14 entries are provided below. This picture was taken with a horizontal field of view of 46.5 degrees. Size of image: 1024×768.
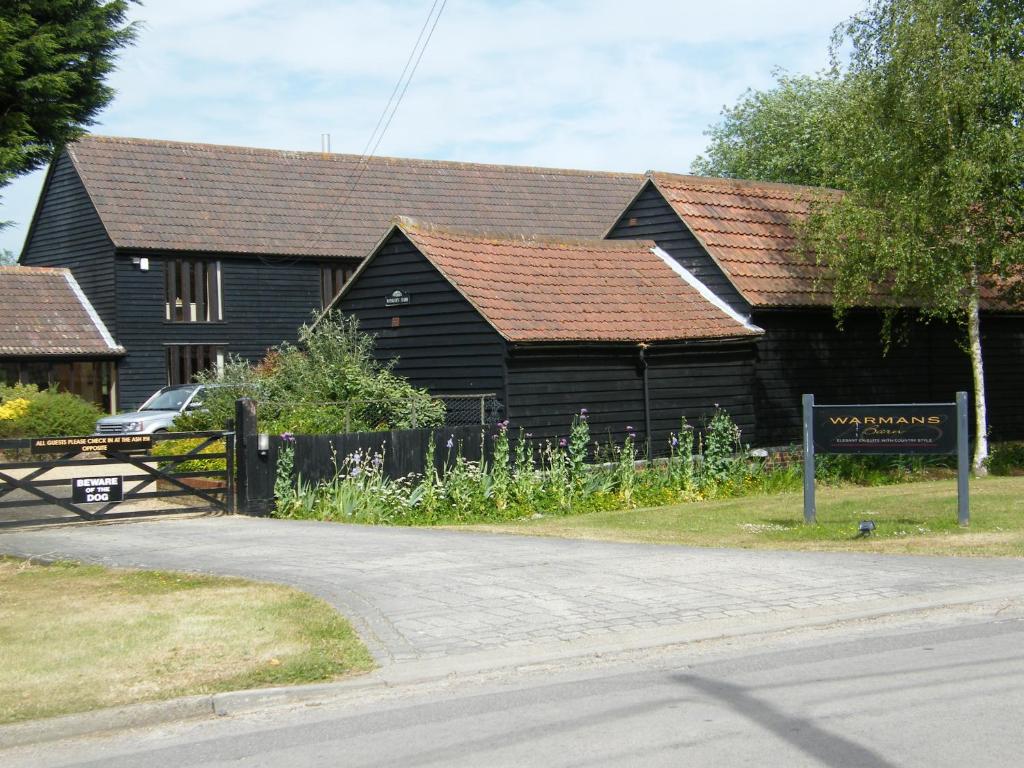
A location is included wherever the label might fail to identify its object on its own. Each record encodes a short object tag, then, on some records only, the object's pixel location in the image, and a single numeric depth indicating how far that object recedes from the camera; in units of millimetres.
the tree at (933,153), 21125
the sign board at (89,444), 15828
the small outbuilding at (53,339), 35062
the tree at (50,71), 11695
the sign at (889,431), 14352
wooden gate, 15742
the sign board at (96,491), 16250
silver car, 28109
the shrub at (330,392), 20719
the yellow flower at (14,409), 29234
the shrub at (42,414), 29250
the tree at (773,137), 50656
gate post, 17281
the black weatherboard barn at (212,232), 37469
